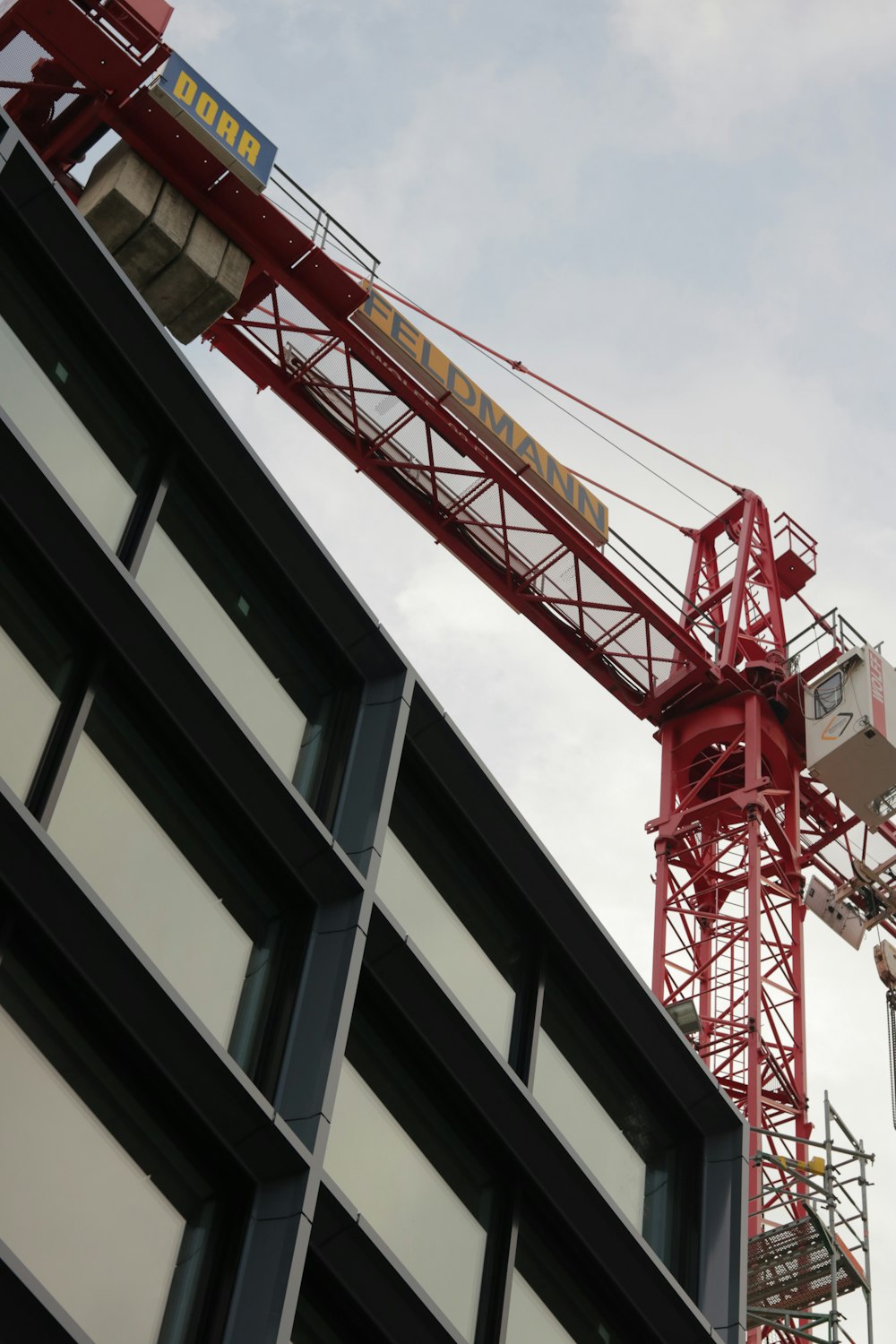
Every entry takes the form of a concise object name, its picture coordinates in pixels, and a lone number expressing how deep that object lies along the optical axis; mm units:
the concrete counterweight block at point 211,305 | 29531
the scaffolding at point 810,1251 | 26953
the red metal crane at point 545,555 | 31953
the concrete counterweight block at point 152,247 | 29578
